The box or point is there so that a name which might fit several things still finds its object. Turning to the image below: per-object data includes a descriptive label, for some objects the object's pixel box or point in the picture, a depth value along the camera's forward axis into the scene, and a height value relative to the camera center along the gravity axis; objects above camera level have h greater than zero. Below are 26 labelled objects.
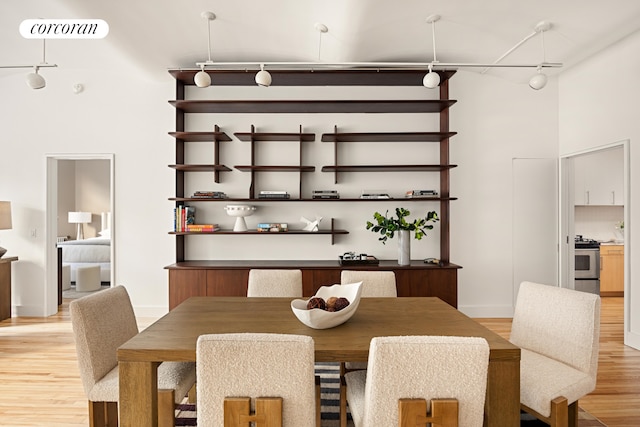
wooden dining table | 1.67 -0.53
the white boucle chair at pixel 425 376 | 1.38 -0.53
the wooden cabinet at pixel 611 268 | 6.04 -0.74
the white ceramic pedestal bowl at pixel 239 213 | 4.62 +0.05
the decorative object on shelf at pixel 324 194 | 4.60 +0.25
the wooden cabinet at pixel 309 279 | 4.21 -0.63
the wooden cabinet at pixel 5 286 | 4.78 -0.80
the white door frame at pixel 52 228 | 4.97 -0.13
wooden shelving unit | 4.22 +0.81
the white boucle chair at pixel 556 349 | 1.88 -0.69
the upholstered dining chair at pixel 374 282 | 2.94 -0.46
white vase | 4.33 -0.31
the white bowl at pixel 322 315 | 1.90 -0.45
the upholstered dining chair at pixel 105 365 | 1.93 -0.73
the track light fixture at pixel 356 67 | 3.32 +1.62
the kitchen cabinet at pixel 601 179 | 5.93 +0.54
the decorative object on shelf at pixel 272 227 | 4.55 -0.11
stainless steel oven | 6.00 -0.74
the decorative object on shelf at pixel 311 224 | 4.65 -0.07
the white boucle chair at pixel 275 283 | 3.02 -0.48
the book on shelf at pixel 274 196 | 4.59 +0.24
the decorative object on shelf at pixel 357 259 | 4.36 -0.45
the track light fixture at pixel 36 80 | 3.52 +1.18
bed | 6.75 -0.62
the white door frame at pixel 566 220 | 4.93 -0.04
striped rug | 2.45 -1.22
